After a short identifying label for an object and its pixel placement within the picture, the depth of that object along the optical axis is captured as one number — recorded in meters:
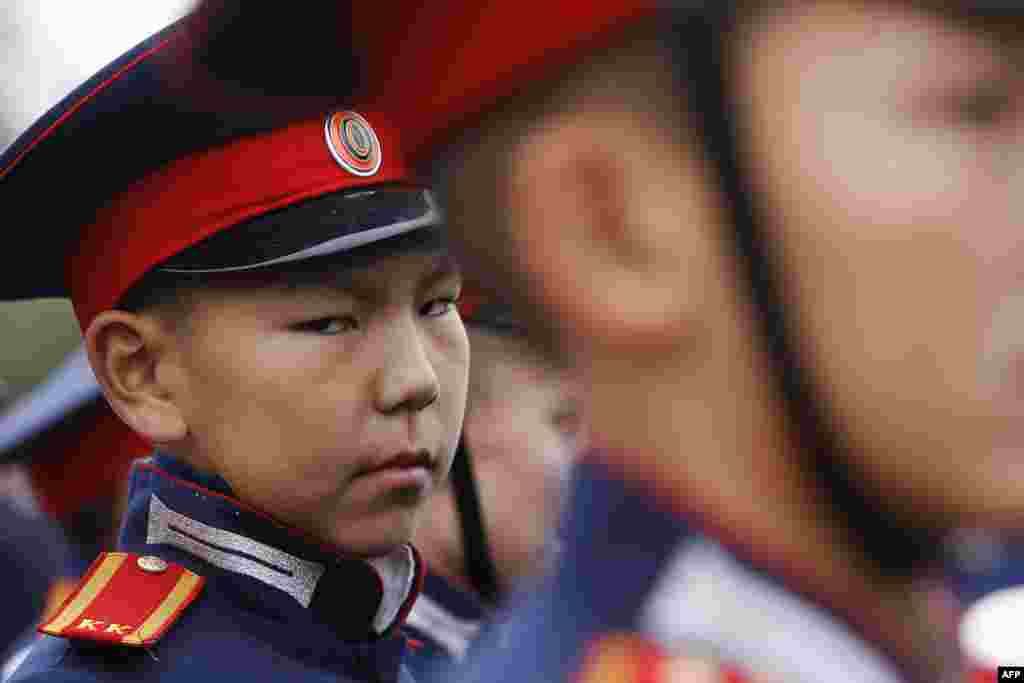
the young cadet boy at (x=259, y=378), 5.32
